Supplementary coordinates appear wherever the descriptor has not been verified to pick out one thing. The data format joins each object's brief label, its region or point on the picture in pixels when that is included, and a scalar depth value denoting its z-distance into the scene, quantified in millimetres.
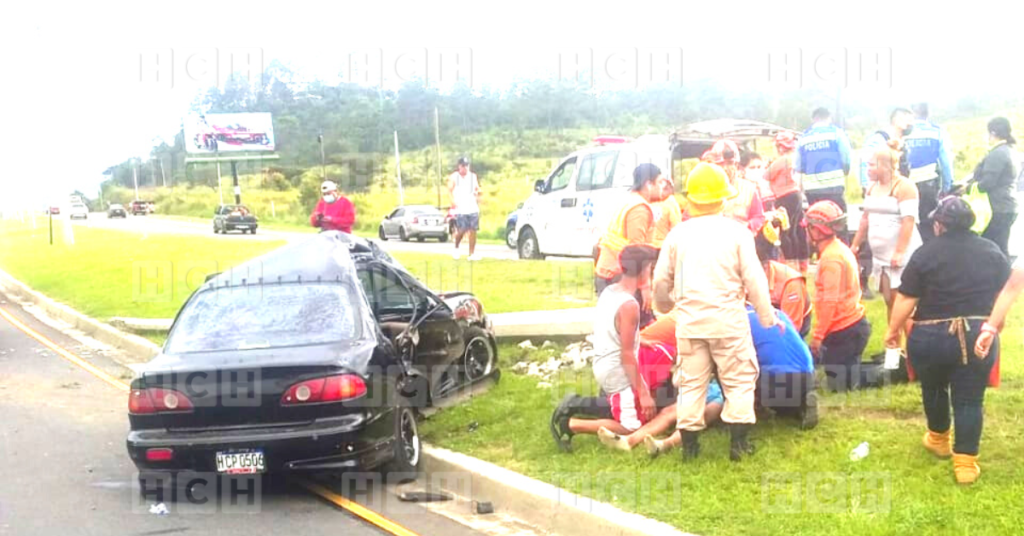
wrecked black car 6137
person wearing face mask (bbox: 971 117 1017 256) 8438
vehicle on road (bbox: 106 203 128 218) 82438
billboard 67312
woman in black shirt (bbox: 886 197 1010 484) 5277
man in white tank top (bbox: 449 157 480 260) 15258
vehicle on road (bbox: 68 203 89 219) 81931
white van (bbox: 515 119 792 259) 14719
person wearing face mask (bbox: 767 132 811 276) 9773
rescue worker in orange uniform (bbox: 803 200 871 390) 6941
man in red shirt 12406
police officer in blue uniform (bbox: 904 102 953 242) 9555
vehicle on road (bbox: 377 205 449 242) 35344
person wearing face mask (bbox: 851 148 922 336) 8062
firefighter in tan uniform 5766
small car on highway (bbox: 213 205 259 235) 47281
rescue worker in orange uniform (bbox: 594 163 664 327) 7723
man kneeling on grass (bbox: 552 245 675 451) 6418
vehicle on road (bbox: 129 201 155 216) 84625
